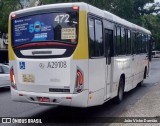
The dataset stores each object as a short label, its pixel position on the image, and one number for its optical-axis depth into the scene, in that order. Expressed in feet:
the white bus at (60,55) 25.75
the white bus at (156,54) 230.48
